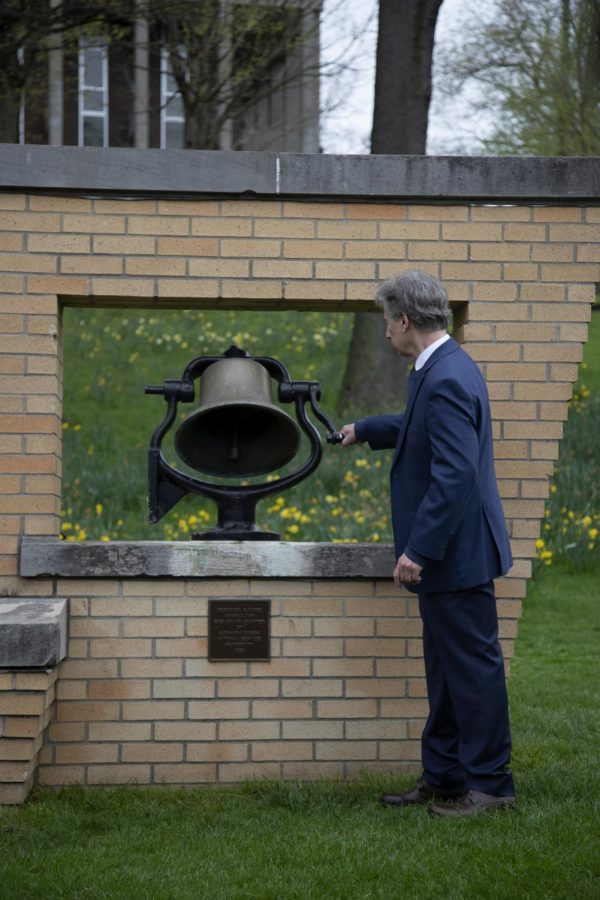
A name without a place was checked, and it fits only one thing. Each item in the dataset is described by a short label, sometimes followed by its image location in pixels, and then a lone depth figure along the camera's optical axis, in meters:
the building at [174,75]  14.79
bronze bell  4.70
